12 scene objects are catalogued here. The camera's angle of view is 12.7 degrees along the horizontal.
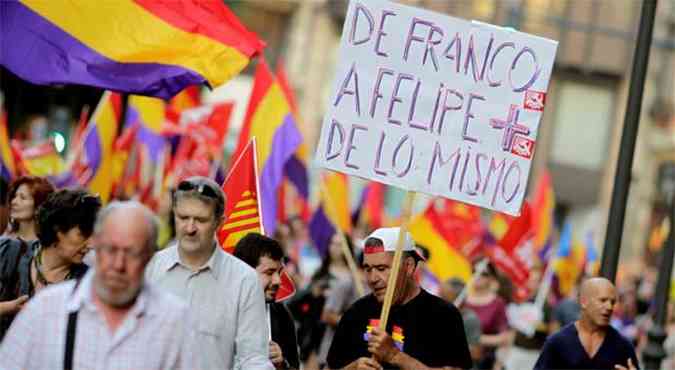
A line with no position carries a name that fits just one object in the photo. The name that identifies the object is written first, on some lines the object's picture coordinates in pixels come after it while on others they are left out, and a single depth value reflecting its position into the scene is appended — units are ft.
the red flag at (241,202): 55.31
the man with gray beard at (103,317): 30.06
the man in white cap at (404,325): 45.60
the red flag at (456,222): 112.17
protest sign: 47.97
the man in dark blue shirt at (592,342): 49.47
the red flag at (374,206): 136.18
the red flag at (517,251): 104.13
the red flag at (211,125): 109.36
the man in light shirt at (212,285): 39.44
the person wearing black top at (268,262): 46.71
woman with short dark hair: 43.15
